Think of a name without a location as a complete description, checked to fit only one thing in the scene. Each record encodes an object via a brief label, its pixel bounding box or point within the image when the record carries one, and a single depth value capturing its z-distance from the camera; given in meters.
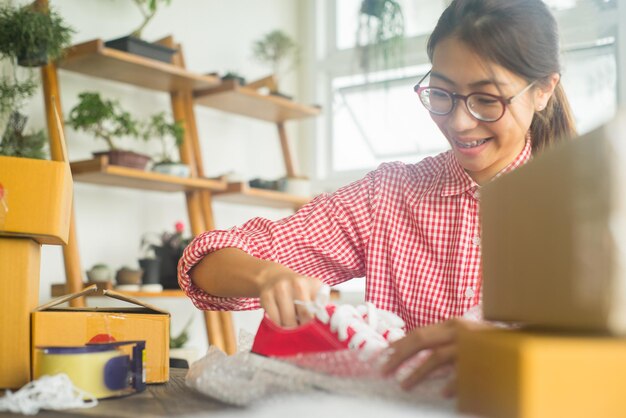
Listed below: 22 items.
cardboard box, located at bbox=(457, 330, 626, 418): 0.55
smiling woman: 1.27
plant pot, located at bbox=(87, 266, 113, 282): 3.00
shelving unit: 2.91
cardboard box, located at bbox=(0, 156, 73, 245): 1.01
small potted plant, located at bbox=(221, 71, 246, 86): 3.50
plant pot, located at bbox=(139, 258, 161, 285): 3.15
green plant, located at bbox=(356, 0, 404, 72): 3.76
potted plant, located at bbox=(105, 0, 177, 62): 3.08
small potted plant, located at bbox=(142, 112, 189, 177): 3.22
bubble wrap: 0.72
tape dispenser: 0.89
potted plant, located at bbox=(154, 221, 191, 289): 3.23
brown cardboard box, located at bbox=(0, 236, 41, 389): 1.02
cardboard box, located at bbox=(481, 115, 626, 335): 0.55
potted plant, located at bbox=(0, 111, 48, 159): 2.56
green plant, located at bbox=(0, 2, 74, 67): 2.59
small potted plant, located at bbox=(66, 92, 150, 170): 2.92
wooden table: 0.60
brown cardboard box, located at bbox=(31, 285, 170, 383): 1.05
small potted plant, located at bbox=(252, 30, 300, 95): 3.93
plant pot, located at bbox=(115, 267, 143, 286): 3.02
